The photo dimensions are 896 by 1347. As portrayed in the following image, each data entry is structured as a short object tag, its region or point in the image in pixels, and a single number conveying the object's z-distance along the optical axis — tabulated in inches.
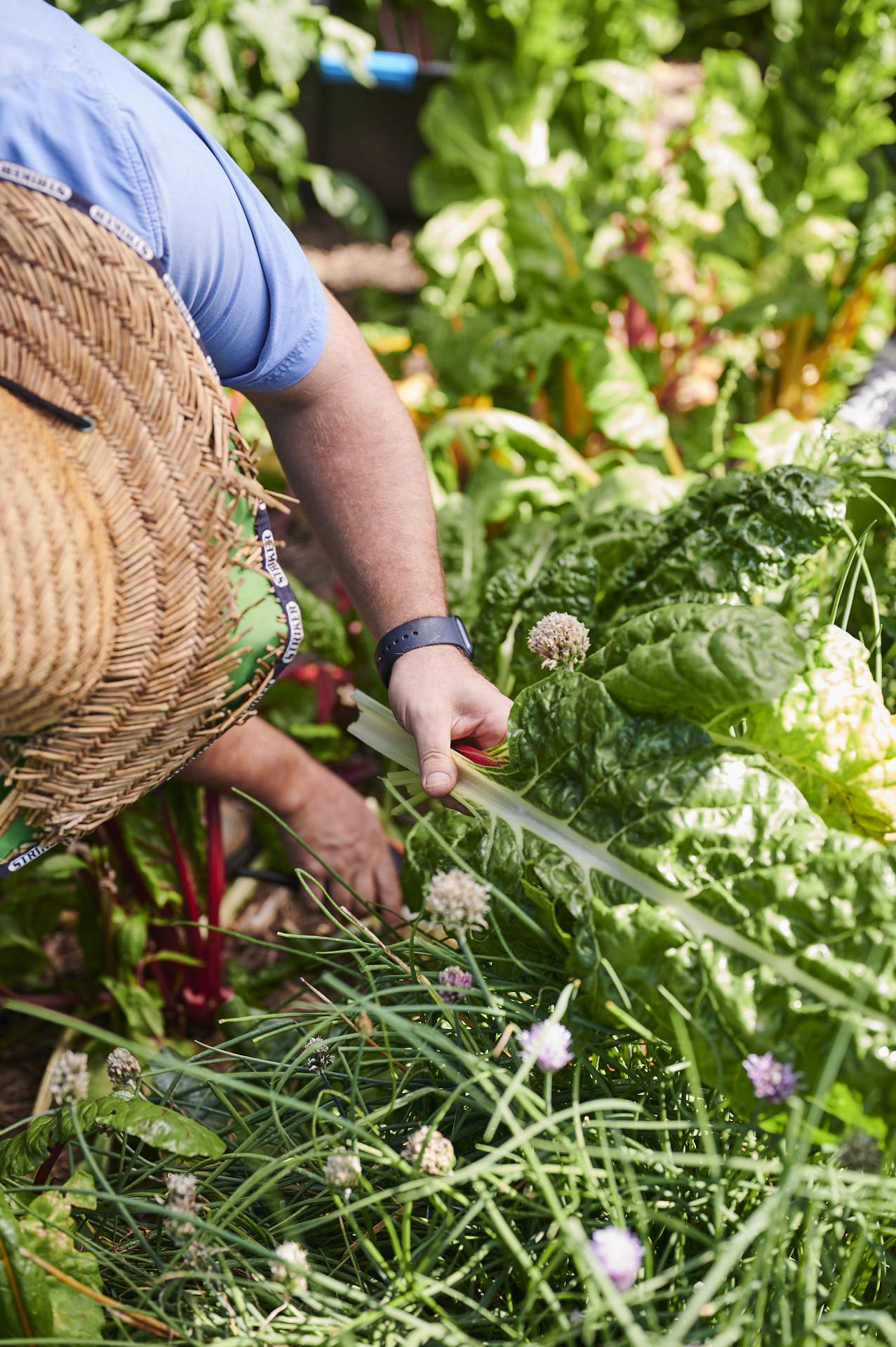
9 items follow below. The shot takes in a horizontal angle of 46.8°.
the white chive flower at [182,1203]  33.2
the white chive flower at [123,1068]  40.4
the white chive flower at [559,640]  43.6
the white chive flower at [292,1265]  30.3
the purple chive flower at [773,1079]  30.6
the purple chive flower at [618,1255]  26.7
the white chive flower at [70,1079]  36.0
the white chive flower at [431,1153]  32.2
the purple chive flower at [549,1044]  31.5
